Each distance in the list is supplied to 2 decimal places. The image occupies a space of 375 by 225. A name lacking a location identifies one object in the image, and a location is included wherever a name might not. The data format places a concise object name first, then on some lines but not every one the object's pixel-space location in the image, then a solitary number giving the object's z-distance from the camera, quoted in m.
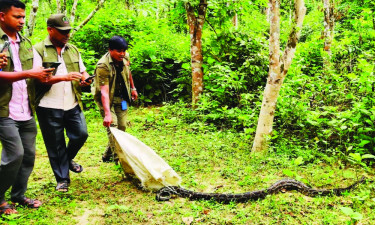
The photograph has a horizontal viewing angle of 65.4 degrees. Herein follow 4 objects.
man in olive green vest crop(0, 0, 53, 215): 3.01
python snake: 3.75
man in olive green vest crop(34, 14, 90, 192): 3.59
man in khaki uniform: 4.22
